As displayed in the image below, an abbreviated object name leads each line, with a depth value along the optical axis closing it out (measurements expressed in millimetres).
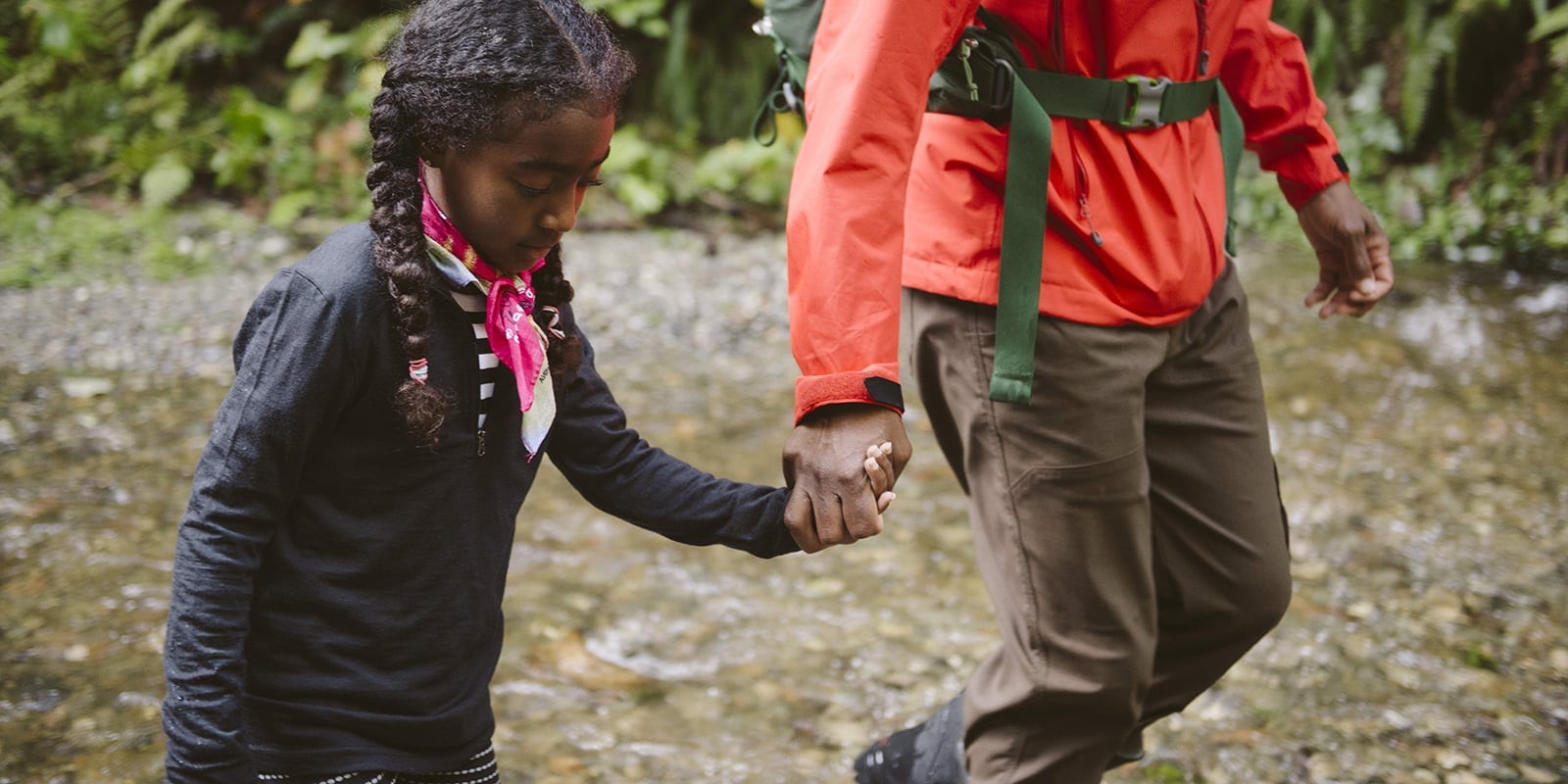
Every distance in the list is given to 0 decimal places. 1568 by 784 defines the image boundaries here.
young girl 1575
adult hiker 1790
